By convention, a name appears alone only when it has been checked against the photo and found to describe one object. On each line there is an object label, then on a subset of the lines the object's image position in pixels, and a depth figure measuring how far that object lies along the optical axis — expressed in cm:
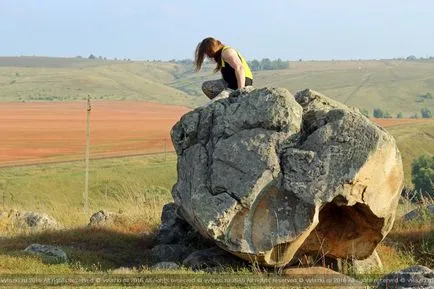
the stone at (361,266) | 1069
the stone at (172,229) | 1276
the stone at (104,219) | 1460
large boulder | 955
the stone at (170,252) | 1166
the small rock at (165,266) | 1022
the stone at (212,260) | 1034
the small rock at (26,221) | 1482
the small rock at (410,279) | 729
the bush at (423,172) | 5066
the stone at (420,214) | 1470
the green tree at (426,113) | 14588
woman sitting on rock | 1153
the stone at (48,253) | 1062
